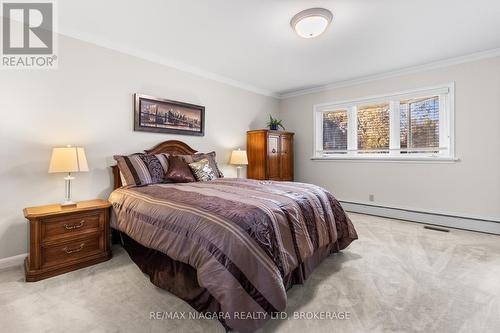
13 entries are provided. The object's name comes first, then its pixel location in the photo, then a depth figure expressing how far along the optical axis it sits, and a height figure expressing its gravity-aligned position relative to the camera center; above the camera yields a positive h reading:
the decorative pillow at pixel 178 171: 3.02 -0.08
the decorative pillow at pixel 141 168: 2.80 -0.04
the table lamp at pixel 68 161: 2.31 +0.03
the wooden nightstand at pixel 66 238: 2.09 -0.68
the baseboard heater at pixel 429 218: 3.36 -0.80
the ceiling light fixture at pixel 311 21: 2.33 +1.40
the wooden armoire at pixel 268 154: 4.55 +0.21
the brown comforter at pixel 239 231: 1.42 -0.48
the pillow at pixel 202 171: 3.22 -0.08
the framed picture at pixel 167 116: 3.30 +0.71
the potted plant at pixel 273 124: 4.89 +0.82
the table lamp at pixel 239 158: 4.29 +0.13
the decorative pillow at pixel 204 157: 3.39 +0.08
